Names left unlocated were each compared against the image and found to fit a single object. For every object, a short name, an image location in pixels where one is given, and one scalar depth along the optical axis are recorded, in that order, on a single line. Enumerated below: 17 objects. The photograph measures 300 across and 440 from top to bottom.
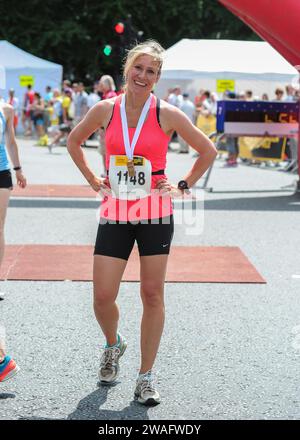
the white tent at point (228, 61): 21.92
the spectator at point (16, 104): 33.09
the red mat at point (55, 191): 14.98
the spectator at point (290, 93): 22.57
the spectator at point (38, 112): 33.97
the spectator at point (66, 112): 30.08
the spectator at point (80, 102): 30.84
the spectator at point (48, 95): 34.08
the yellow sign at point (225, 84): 25.81
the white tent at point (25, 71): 34.56
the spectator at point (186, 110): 27.84
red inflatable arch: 10.48
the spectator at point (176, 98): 27.83
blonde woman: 4.80
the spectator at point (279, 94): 22.19
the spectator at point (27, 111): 34.69
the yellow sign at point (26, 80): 35.00
